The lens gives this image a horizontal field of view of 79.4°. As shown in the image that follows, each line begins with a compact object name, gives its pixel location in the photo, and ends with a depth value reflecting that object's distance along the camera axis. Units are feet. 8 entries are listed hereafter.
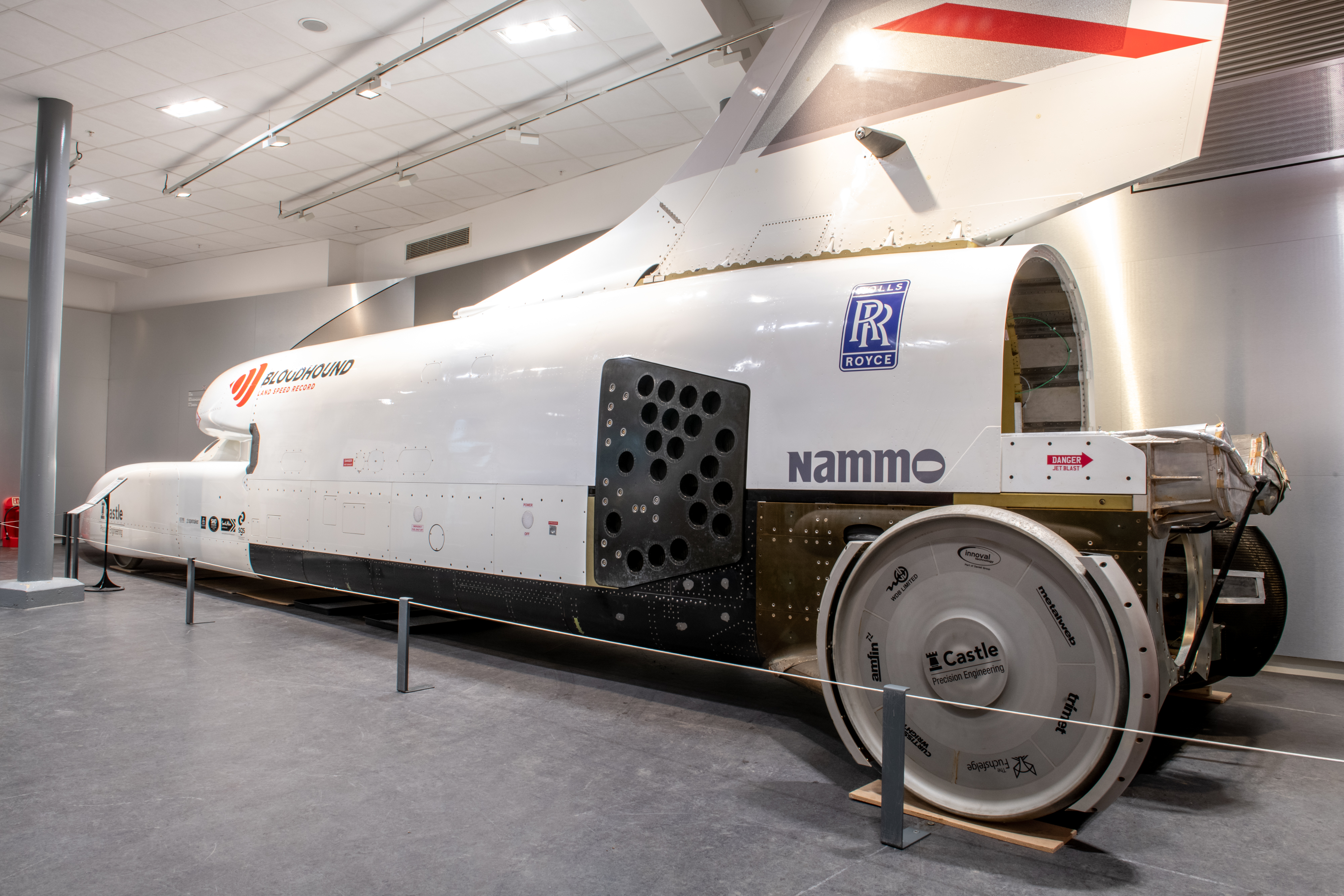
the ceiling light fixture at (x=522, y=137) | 32.07
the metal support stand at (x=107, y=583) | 29.85
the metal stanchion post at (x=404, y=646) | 16.17
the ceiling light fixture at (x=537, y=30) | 25.63
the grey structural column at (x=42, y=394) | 27.22
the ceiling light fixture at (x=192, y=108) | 31.58
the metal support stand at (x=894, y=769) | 9.40
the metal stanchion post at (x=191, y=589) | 22.82
